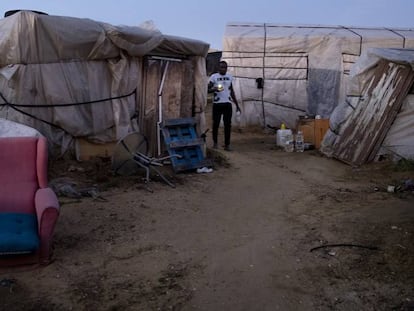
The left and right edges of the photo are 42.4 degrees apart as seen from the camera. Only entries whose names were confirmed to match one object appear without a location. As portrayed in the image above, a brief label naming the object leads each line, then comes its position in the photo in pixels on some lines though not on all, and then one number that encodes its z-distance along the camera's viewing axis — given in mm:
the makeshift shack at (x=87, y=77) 6916
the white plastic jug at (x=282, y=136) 10634
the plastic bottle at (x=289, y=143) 10367
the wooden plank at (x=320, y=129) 10484
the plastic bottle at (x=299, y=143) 10312
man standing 9594
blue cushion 3834
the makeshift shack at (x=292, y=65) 12859
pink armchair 3920
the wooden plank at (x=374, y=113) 8469
